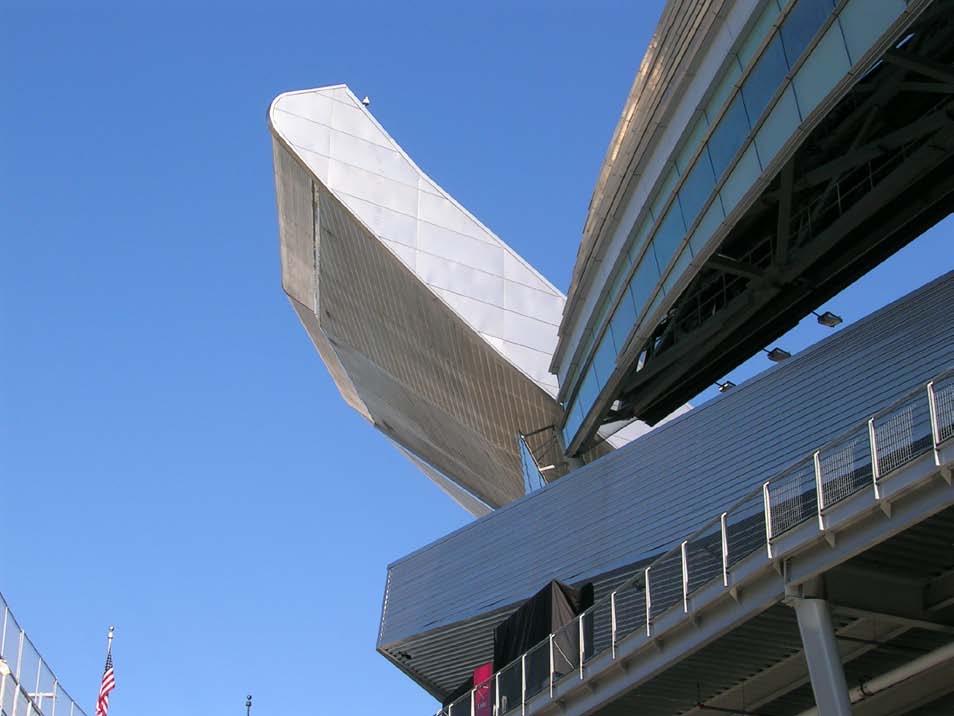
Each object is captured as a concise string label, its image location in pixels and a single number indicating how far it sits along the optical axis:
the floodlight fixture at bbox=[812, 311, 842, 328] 27.94
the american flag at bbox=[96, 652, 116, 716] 32.48
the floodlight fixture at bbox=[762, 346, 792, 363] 29.38
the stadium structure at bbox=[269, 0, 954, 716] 15.53
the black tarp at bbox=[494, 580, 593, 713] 19.53
